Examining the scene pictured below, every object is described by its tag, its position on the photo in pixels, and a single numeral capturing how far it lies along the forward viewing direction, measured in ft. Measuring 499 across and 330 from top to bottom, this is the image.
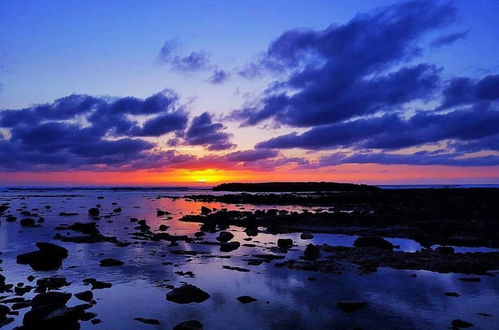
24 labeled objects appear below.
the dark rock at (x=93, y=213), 189.72
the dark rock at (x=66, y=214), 191.52
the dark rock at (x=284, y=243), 94.05
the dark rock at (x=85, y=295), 51.29
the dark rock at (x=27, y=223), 141.63
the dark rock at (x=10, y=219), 159.08
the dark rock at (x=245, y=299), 51.03
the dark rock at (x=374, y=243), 87.39
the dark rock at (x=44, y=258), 71.55
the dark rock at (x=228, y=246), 91.25
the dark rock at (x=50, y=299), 46.33
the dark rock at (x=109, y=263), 73.26
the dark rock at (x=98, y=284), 57.52
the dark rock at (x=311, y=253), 79.00
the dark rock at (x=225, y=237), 105.29
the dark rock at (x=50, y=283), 56.49
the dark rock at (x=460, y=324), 41.68
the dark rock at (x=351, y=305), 47.35
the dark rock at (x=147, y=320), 43.64
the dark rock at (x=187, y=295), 51.11
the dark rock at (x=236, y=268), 69.00
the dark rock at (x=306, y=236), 108.17
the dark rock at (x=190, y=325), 40.86
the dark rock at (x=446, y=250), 79.77
